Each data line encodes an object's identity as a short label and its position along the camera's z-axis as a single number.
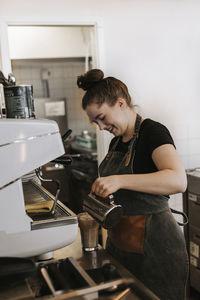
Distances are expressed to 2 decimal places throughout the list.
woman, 1.75
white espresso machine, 1.08
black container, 1.45
